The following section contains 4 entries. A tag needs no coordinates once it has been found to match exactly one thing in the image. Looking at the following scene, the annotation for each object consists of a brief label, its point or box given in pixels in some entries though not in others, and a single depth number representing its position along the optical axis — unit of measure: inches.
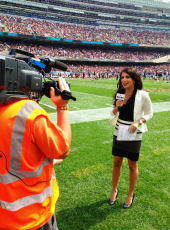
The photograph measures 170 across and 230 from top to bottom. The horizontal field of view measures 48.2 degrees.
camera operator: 41.4
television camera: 39.7
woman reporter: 103.0
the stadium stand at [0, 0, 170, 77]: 1651.1
